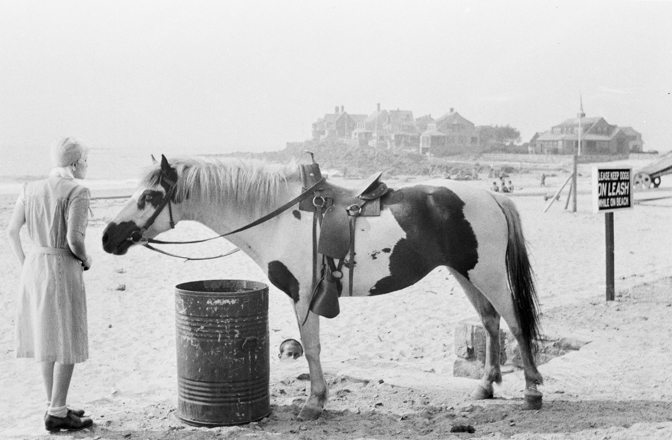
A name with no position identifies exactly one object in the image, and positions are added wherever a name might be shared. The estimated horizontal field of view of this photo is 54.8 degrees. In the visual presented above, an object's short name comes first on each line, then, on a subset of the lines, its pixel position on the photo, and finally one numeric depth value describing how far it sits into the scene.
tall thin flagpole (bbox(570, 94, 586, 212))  18.31
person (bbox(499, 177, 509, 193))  27.87
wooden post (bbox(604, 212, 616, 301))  7.52
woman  3.82
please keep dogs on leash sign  7.52
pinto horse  4.15
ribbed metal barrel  3.99
